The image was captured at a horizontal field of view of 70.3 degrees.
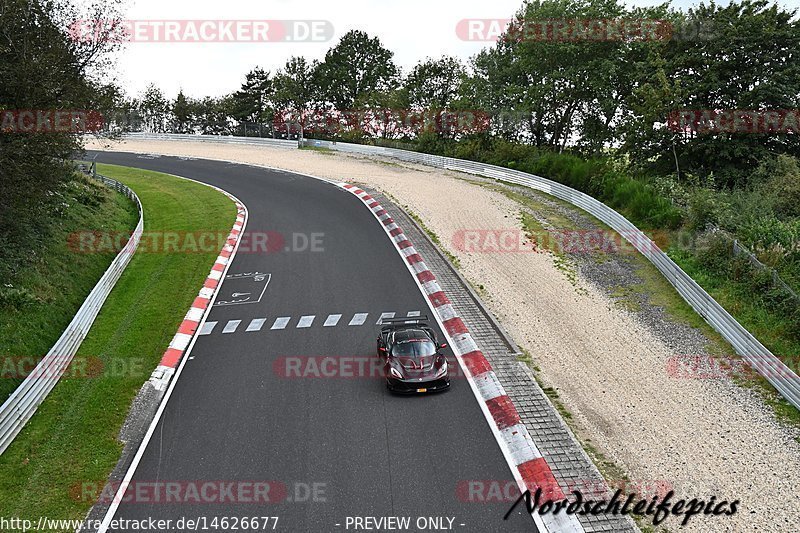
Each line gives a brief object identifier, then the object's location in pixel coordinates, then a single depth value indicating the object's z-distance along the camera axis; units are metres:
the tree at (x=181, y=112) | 69.19
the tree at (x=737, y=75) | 28.58
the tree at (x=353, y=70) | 71.38
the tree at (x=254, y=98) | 70.75
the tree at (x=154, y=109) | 69.31
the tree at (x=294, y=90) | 66.62
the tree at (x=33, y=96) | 16.06
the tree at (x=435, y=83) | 59.03
